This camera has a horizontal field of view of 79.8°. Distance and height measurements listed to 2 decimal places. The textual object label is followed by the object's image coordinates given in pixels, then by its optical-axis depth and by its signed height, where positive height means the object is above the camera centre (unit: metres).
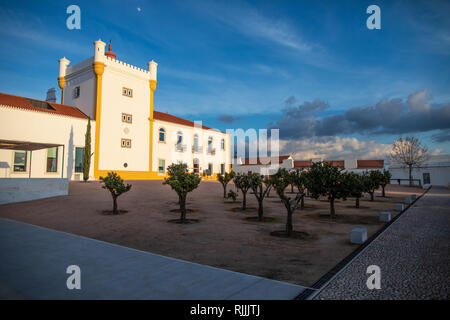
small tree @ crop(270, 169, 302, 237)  9.34 -0.45
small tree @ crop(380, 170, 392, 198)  23.72 -0.24
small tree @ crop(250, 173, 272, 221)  15.09 -0.23
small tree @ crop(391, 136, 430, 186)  45.48 +3.87
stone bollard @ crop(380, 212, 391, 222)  12.08 -1.85
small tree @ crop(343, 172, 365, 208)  12.72 -0.40
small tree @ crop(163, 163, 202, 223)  11.55 -0.32
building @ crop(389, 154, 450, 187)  46.69 +0.55
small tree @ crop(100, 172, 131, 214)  13.26 -0.48
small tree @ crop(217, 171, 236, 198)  21.67 -0.25
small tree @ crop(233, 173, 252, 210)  15.97 -0.38
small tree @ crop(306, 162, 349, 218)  12.79 -0.31
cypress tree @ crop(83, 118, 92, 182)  26.62 +2.01
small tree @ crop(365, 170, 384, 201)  20.06 -0.35
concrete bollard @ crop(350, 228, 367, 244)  8.00 -1.79
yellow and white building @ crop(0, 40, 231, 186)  23.09 +4.99
